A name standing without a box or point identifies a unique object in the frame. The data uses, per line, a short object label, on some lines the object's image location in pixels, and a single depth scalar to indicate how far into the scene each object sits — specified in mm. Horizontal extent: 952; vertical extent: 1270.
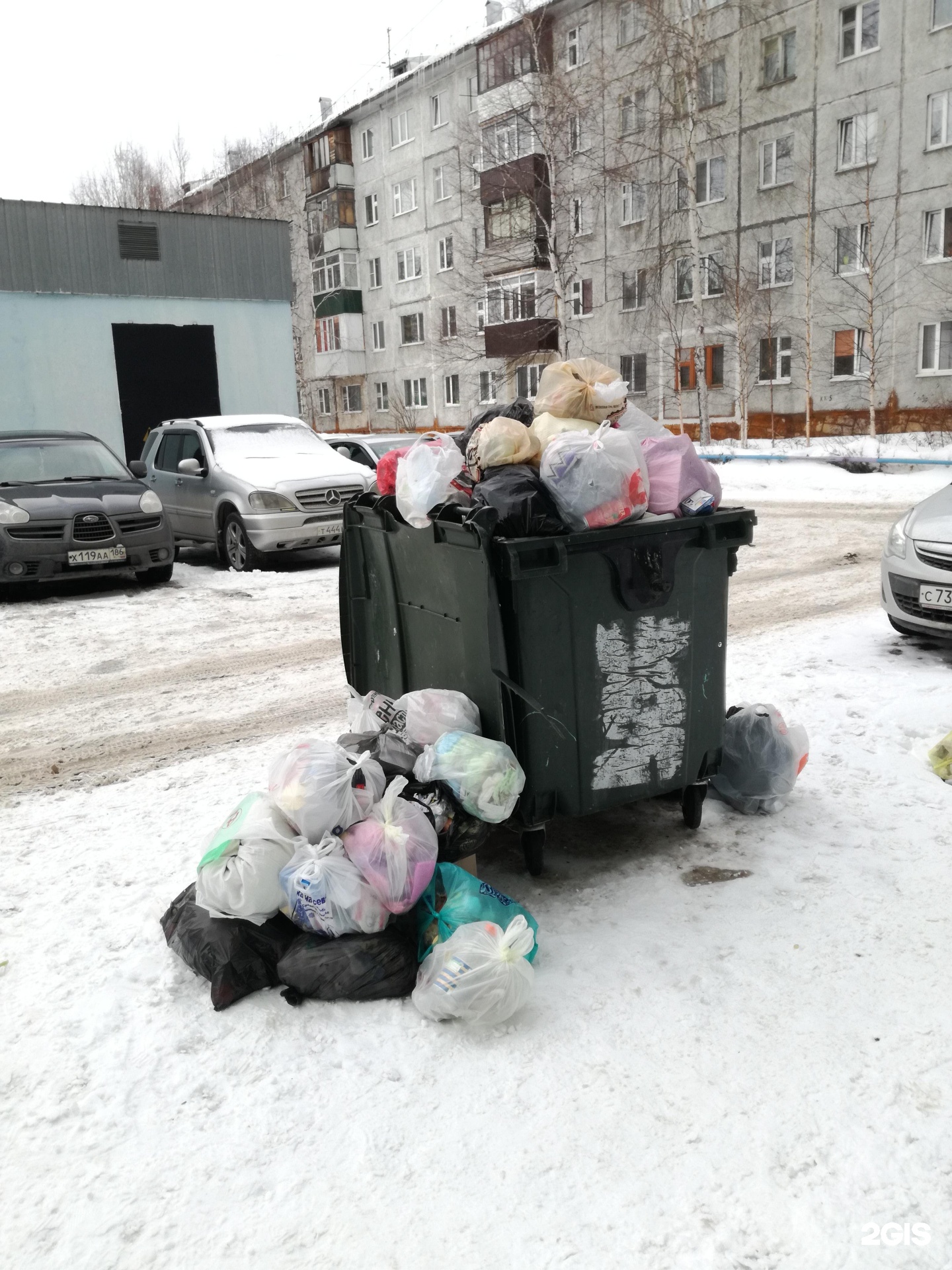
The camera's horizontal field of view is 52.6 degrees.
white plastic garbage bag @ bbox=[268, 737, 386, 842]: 2900
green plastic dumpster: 3158
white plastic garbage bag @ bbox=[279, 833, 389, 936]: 2756
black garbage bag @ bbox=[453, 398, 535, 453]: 3768
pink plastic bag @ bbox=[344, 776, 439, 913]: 2803
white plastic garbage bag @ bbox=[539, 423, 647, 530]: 3162
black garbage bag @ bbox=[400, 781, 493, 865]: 3088
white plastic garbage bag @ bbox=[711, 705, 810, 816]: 3820
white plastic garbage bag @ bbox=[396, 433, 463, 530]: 3408
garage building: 18875
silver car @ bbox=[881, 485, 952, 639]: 5945
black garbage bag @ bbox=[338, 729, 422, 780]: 3186
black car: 9125
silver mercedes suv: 10570
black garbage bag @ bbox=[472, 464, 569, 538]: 3123
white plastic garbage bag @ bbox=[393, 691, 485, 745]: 3279
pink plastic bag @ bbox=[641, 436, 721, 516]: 3387
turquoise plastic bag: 2871
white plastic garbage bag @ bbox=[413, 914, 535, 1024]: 2580
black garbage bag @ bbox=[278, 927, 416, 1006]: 2729
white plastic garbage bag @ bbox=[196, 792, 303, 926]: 2783
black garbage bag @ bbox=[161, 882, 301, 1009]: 2758
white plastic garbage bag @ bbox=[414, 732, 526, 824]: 3096
